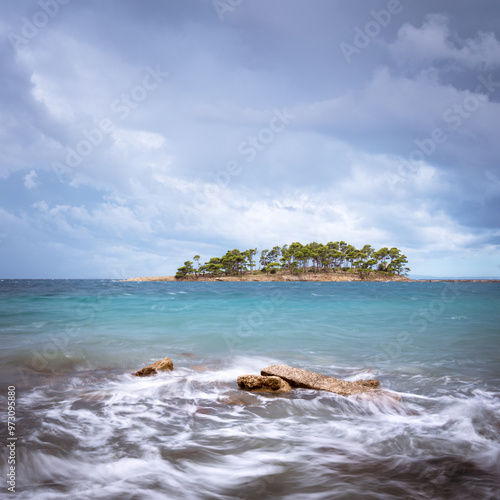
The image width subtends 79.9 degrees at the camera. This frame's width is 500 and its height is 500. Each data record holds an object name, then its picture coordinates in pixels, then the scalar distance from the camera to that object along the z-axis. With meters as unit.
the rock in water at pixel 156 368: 7.57
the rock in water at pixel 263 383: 6.41
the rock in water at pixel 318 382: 6.29
